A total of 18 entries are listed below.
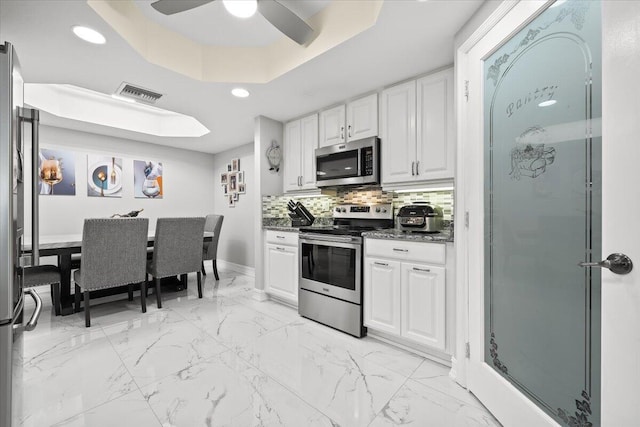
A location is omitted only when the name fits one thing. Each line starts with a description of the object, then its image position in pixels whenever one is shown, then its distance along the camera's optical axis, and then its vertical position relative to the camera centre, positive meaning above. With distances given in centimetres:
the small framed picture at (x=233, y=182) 493 +57
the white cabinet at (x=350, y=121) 260 +95
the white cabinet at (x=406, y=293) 188 -61
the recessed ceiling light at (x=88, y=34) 176 +120
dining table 251 -44
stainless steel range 233 -52
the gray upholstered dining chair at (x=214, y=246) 406 -51
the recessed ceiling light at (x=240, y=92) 264 +121
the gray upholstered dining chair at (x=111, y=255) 249 -43
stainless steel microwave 254 +51
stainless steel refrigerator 99 -5
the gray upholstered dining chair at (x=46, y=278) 246 -62
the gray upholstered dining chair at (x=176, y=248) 301 -42
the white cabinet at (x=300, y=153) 315 +73
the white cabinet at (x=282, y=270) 293 -66
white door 80 +2
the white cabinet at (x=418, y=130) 213 +70
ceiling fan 147 +116
